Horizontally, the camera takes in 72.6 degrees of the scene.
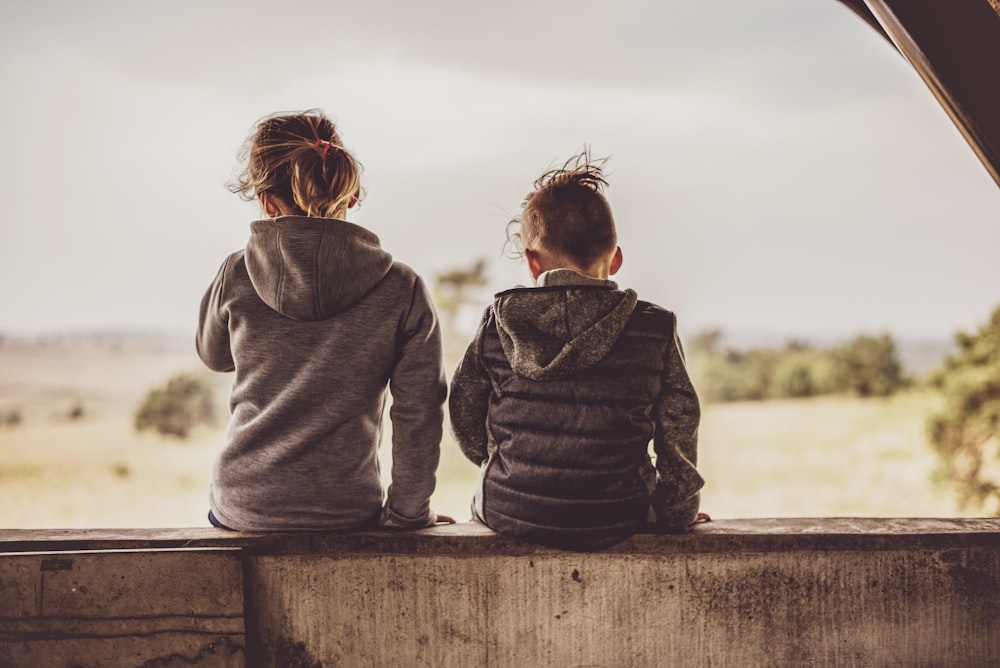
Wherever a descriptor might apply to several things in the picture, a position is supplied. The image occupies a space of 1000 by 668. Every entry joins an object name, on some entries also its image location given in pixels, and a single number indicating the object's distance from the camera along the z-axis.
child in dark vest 1.80
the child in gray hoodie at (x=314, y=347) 1.81
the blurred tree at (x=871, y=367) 13.88
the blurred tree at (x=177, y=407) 14.47
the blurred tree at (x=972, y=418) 7.52
